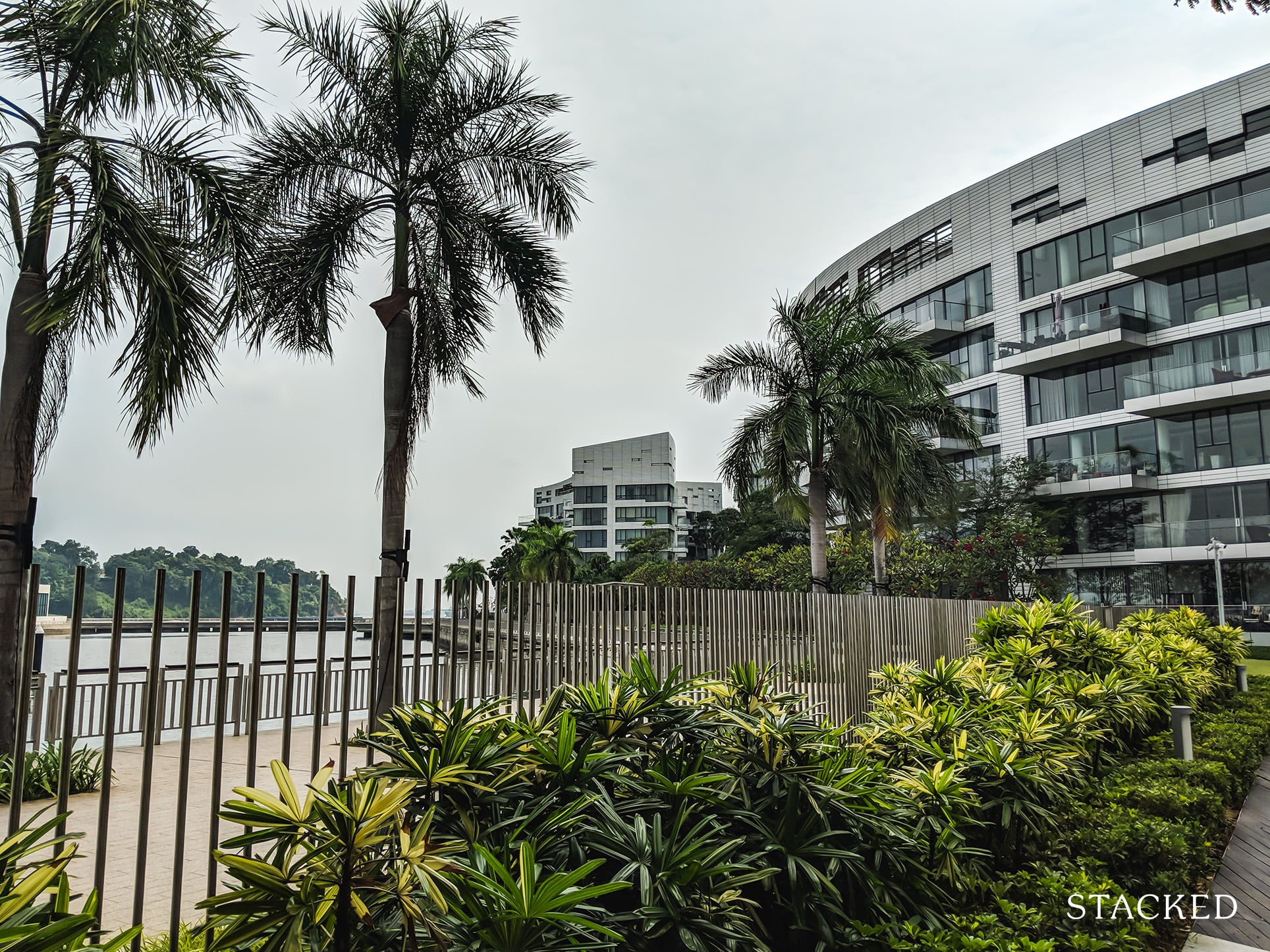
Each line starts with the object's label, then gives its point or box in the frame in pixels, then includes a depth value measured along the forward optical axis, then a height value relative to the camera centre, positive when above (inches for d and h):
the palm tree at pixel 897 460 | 630.5 +96.5
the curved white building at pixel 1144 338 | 1128.2 +355.1
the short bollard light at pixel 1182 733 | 277.9 -55.9
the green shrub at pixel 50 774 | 301.4 -76.2
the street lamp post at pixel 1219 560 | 938.7 +13.1
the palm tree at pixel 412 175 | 409.7 +204.9
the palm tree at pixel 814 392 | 633.6 +143.0
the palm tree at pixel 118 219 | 248.7 +117.7
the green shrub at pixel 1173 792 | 208.5 -61.3
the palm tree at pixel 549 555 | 1920.5 +44.1
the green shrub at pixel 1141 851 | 167.0 -60.6
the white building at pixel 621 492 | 3169.3 +316.3
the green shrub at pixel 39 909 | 67.7 -29.7
